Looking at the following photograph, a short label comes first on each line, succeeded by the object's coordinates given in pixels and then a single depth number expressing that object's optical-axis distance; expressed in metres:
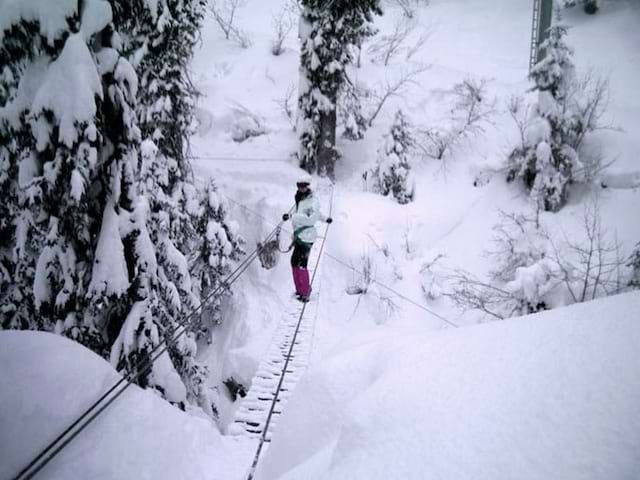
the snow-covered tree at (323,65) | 12.77
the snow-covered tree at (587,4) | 20.80
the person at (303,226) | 6.62
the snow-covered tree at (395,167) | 14.05
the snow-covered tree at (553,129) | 11.91
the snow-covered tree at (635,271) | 6.72
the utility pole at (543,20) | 14.64
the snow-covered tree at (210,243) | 9.76
